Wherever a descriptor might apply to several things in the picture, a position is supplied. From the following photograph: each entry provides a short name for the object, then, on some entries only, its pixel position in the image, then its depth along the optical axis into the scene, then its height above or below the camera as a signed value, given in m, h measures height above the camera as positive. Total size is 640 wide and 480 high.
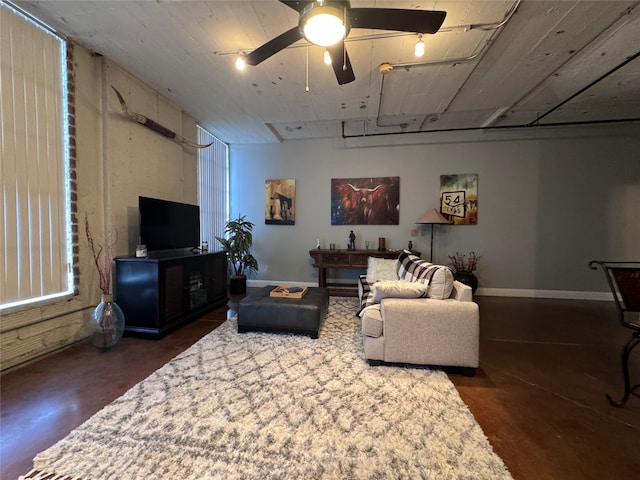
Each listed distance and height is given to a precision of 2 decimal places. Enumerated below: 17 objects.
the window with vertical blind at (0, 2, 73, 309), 2.11 +0.58
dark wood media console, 2.80 -0.70
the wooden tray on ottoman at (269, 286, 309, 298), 3.05 -0.72
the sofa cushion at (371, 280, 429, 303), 2.21 -0.48
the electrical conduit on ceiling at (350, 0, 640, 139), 2.26 +1.84
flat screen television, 3.03 +0.09
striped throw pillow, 2.19 -0.39
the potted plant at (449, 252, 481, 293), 4.55 -0.56
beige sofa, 2.09 -0.80
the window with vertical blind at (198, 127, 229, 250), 4.73 +0.87
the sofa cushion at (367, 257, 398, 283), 3.64 -0.52
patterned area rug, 1.25 -1.13
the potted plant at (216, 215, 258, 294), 4.90 -0.34
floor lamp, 4.54 +0.28
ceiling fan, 1.55 +1.35
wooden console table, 4.72 -0.50
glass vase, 2.45 -0.91
